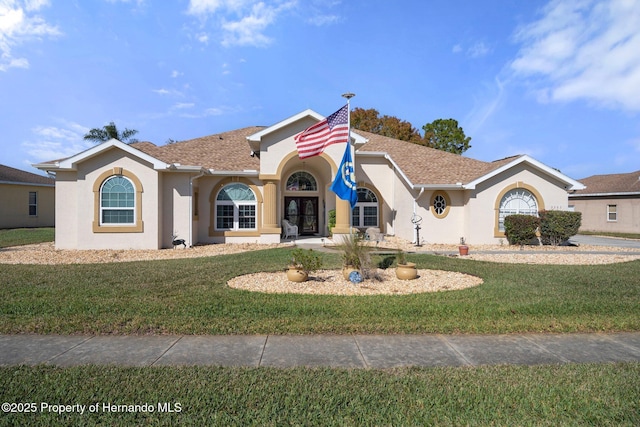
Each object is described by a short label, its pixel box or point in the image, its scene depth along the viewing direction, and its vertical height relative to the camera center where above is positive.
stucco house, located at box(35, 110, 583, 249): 15.86 +1.03
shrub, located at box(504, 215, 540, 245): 17.48 -0.72
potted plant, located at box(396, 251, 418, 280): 9.49 -1.46
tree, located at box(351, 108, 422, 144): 40.28 +9.60
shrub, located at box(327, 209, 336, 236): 18.42 -0.35
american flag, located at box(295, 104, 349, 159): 10.70 +2.36
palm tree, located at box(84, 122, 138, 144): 33.47 +7.24
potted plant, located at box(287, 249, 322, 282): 9.09 -1.32
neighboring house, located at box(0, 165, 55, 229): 28.53 +1.13
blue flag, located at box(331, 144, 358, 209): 10.34 +0.86
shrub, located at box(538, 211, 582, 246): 17.48 -0.58
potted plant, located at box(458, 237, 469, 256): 14.57 -1.46
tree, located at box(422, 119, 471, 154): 40.91 +8.25
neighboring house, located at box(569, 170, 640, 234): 29.00 +0.76
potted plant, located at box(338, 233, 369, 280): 9.34 -1.07
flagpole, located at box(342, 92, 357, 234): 10.23 +3.19
